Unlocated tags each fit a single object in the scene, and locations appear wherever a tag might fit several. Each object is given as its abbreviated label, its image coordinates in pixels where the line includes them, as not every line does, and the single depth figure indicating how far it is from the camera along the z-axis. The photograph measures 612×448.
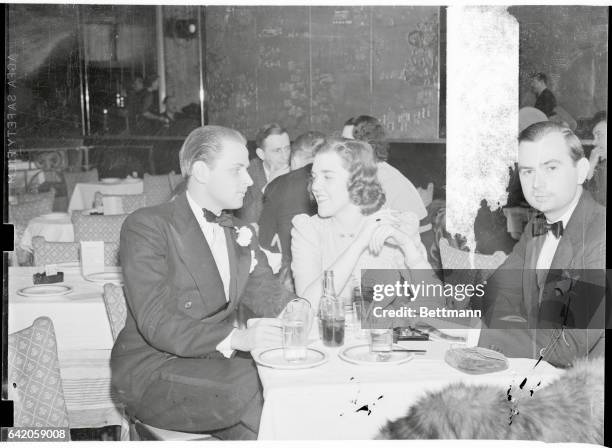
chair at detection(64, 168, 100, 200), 3.17
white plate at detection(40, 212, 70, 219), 3.17
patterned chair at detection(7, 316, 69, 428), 2.48
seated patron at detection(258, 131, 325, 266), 3.05
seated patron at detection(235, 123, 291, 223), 3.02
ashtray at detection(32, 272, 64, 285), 3.21
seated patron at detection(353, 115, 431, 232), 3.00
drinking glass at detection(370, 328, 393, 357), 2.48
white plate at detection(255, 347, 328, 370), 2.32
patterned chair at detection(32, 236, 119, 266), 3.30
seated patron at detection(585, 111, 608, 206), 3.02
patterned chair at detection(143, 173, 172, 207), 2.84
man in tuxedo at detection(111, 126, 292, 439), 2.74
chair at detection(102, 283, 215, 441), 2.81
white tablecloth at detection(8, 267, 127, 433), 2.97
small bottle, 2.55
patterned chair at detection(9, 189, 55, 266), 3.01
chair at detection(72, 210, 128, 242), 3.22
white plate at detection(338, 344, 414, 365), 2.38
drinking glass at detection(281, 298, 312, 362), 2.44
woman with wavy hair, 3.02
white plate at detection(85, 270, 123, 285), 3.35
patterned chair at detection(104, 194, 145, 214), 2.83
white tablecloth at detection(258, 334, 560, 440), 2.24
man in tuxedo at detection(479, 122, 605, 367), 3.02
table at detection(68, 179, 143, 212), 3.27
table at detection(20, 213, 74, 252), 3.11
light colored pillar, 3.02
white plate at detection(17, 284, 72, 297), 3.10
